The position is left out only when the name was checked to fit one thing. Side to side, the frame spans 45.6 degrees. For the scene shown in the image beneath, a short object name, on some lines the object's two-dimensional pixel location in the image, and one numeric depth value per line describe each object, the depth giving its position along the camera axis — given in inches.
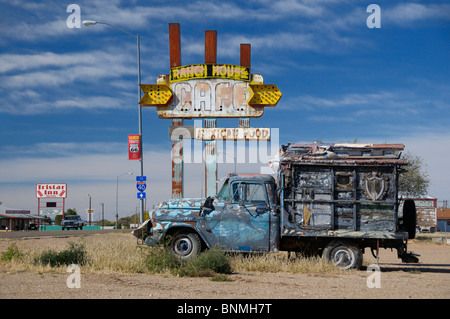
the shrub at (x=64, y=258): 529.0
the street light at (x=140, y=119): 1184.0
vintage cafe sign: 1056.2
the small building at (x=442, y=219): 3708.9
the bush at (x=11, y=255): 555.2
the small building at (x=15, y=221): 3106.8
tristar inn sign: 3088.1
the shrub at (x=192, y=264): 471.8
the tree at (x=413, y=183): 1814.7
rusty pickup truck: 524.7
